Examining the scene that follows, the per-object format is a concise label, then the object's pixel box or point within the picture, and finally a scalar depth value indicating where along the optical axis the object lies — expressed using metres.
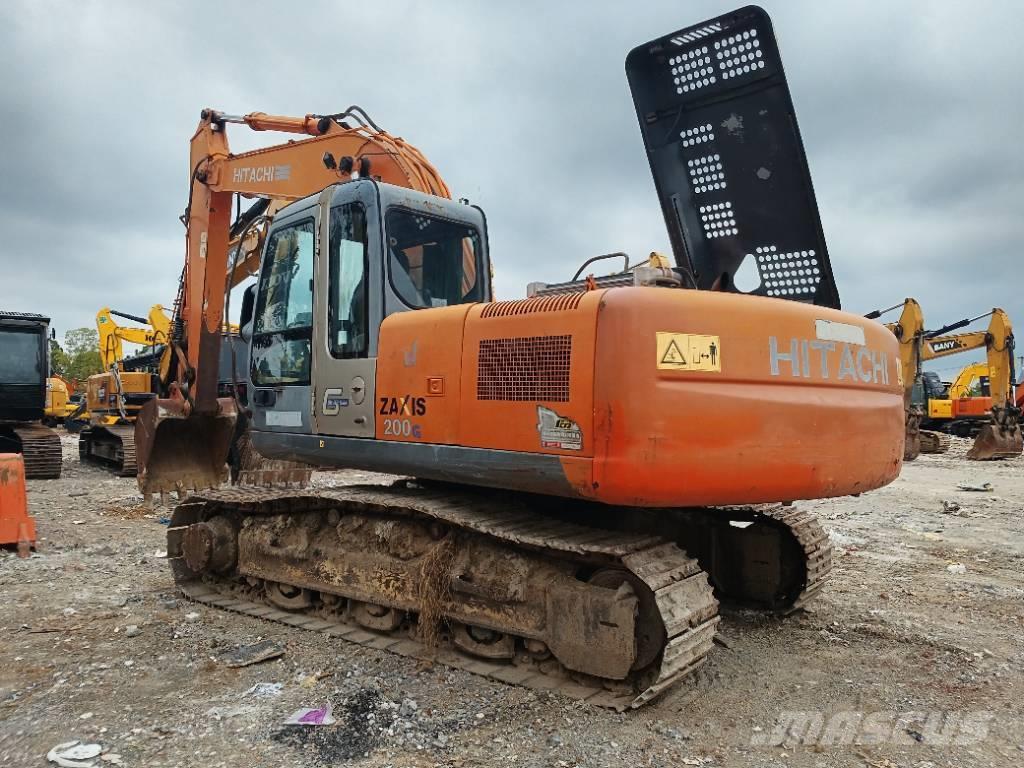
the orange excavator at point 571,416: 3.41
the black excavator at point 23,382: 12.68
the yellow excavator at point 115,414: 12.88
